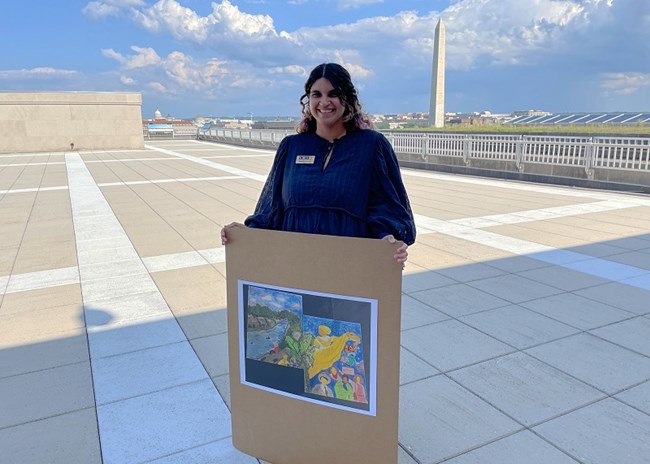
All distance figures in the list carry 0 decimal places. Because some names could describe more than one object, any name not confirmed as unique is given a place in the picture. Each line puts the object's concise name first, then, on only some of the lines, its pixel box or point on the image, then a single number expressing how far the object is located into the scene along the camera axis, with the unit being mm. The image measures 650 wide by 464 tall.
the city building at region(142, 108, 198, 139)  38656
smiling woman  1894
